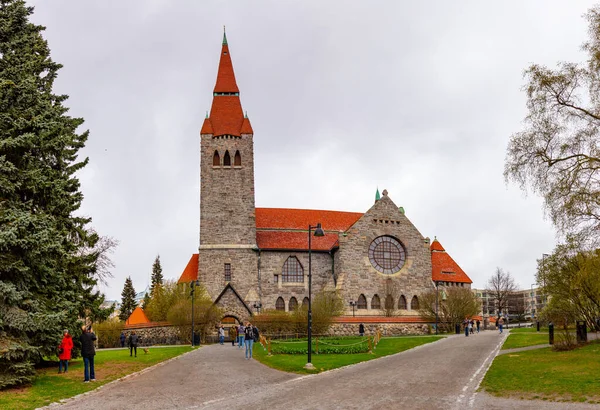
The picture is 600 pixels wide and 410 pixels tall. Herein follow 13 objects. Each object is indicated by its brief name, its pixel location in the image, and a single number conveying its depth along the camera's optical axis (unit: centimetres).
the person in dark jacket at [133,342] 2794
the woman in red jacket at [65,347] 1941
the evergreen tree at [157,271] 9150
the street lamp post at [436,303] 4910
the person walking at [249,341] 2658
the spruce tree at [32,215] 1638
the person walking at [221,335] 4291
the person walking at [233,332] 4128
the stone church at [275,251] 5512
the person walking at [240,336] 3366
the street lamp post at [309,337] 2072
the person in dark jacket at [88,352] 1808
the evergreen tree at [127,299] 8494
